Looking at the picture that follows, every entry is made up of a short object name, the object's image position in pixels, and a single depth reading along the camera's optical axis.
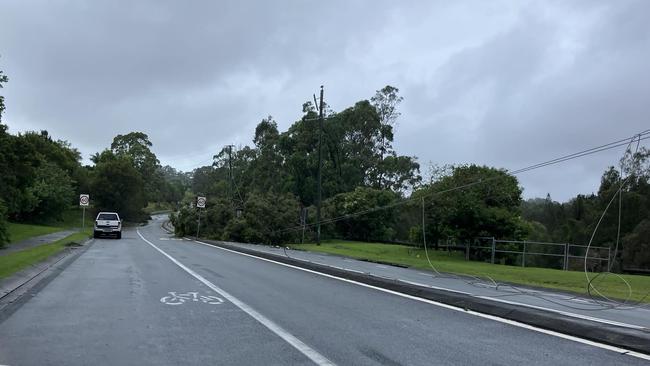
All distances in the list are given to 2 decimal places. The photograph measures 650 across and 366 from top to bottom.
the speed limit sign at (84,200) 40.06
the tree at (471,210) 35.34
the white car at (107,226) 38.78
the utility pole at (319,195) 41.56
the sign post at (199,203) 45.94
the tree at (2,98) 30.02
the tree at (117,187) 79.88
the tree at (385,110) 73.31
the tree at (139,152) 111.25
